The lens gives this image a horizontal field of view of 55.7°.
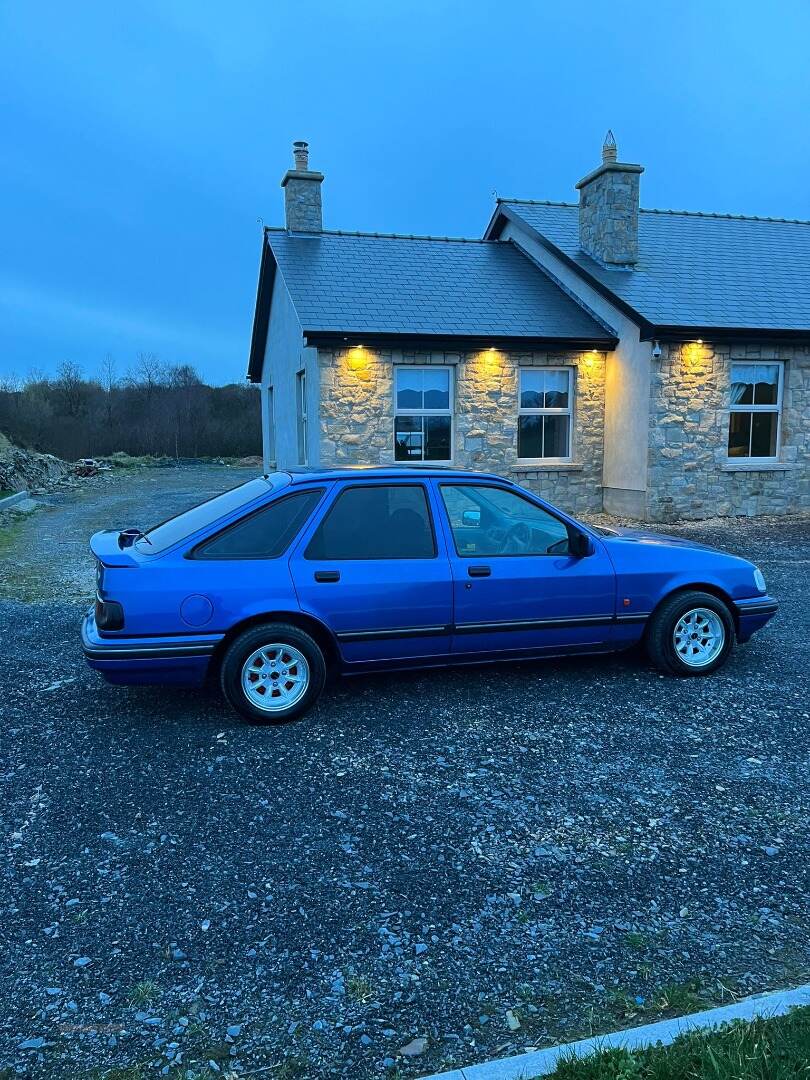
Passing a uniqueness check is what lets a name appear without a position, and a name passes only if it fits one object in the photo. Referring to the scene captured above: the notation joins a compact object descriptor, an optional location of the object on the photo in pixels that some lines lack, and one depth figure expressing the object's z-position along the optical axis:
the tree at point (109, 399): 50.64
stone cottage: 13.53
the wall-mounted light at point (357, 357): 13.39
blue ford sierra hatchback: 4.61
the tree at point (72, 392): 51.19
